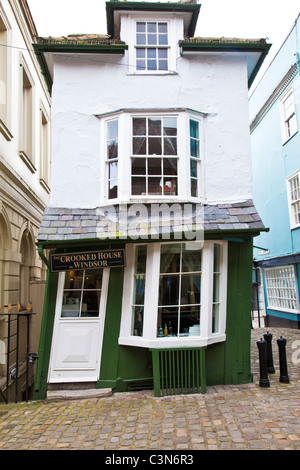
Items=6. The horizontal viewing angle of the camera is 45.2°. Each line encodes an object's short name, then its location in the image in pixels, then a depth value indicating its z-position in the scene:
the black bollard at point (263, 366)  6.50
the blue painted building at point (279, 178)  13.95
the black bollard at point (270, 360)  7.42
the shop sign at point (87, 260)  6.68
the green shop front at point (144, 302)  6.61
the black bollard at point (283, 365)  6.71
